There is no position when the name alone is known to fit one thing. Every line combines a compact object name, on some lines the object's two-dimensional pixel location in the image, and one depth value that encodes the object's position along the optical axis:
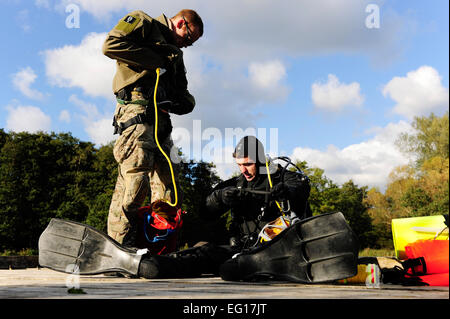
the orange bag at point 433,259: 2.96
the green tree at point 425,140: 33.88
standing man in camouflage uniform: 4.11
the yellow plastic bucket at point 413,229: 4.04
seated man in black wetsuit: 3.44
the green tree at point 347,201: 23.02
